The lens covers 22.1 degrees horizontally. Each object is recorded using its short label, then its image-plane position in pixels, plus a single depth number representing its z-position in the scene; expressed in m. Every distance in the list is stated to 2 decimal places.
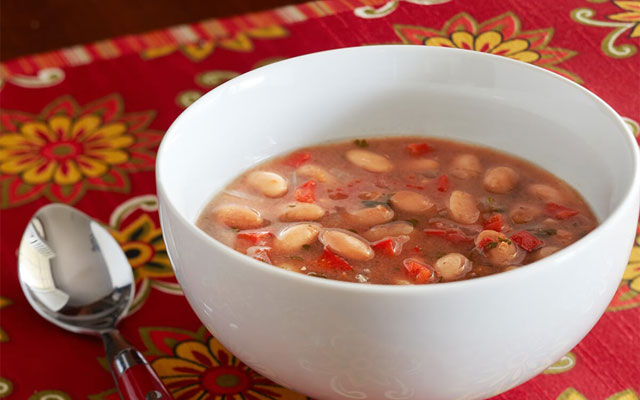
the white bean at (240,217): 0.52
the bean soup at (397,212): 0.49
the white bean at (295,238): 0.50
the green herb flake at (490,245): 0.50
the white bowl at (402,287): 0.44
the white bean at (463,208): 0.51
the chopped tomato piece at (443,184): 0.53
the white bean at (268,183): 0.54
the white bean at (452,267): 0.49
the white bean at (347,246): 0.50
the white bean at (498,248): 0.49
